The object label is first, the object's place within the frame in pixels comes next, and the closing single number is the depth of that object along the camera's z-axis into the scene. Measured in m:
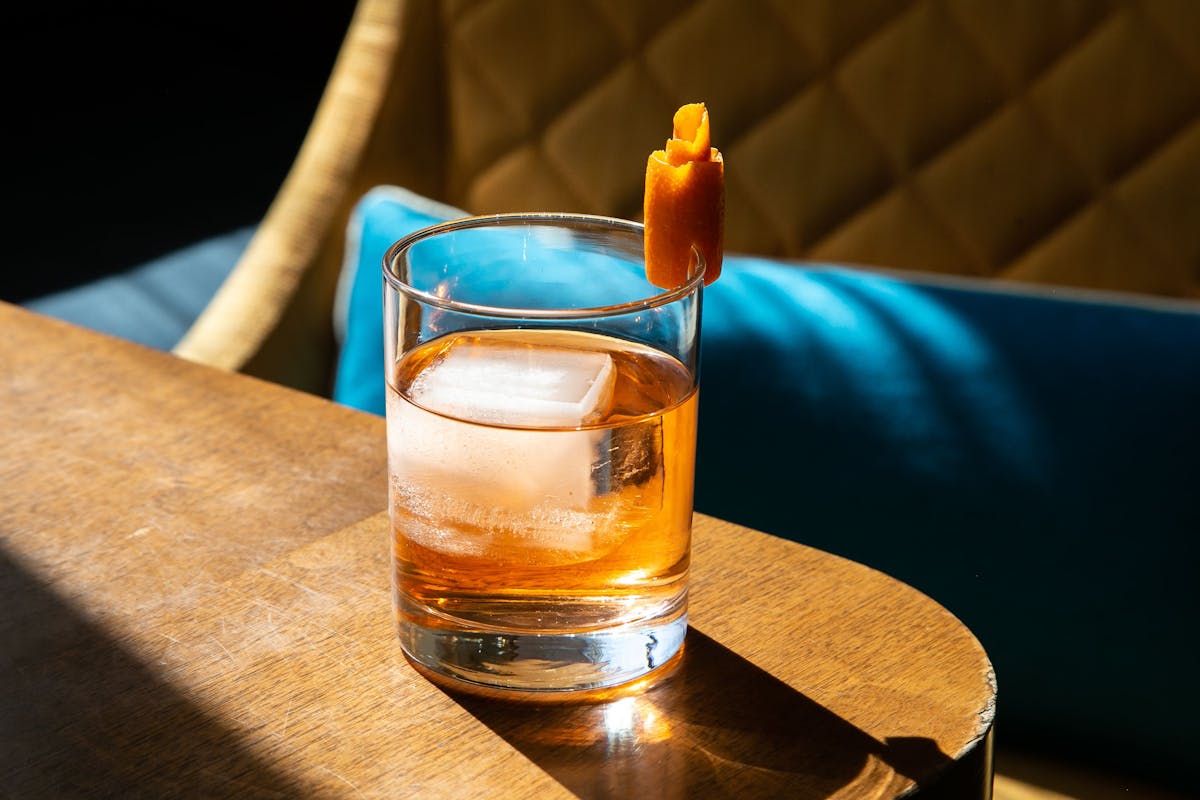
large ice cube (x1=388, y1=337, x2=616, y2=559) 0.75
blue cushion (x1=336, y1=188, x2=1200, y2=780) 1.08
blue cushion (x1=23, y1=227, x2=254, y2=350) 1.78
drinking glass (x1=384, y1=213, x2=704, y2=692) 0.75
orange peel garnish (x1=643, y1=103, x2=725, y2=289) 0.76
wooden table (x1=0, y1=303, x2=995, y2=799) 0.75
